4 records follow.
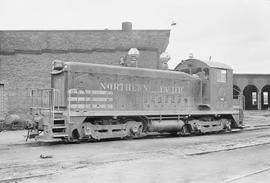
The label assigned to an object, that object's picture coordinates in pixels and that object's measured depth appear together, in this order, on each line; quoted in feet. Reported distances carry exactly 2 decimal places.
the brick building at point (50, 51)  82.48
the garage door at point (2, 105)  78.89
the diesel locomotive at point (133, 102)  49.49
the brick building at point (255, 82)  168.14
